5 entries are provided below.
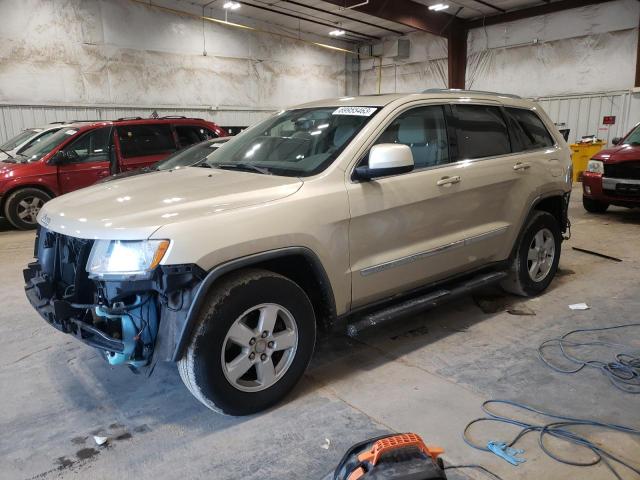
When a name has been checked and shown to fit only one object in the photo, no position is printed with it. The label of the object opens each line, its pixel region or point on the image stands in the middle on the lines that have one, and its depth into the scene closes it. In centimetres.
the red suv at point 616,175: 766
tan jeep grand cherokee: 235
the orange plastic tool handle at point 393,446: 182
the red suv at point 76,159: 773
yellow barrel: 1252
